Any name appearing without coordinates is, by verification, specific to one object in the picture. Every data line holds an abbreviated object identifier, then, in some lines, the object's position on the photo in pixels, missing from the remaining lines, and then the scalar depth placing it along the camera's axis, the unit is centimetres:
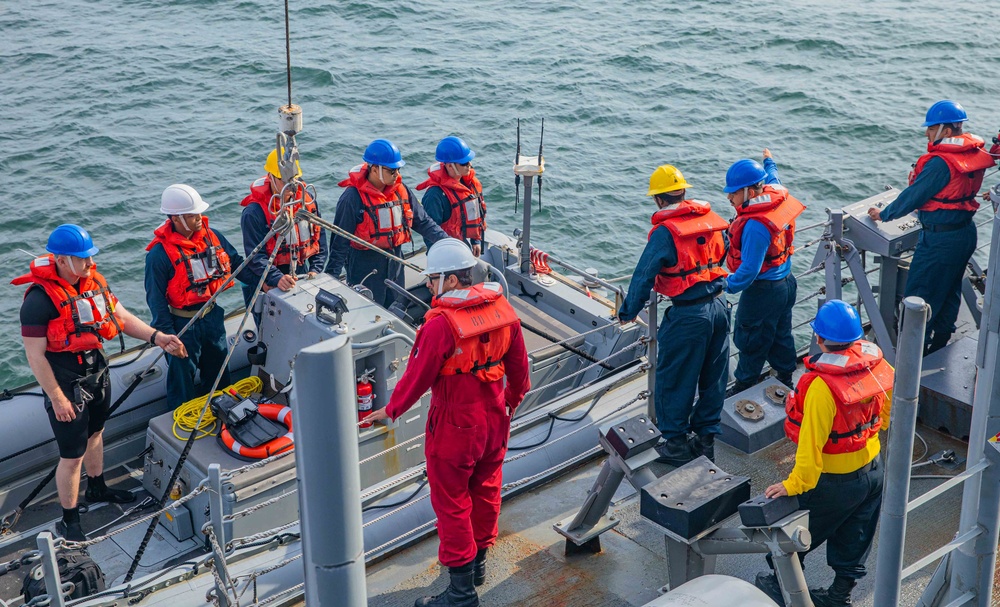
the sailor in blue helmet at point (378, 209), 691
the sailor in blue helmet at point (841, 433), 416
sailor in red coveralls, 430
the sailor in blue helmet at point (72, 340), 525
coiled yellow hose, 562
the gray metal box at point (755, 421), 579
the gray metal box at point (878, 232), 656
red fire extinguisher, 549
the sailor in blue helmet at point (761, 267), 564
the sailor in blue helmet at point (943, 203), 618
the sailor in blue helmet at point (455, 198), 746
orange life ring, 544
